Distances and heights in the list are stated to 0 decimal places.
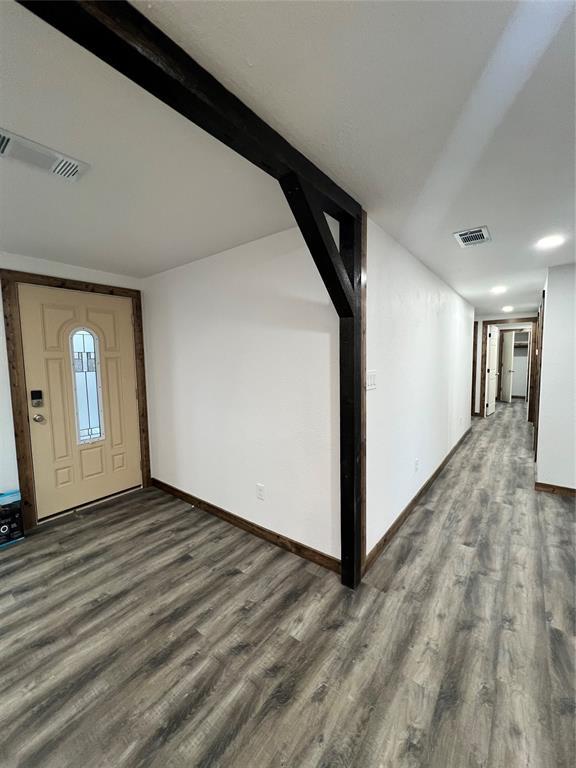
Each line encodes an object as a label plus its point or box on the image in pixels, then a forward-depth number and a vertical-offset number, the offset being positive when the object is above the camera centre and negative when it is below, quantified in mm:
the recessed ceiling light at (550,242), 2457 +923
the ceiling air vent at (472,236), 2318 +932
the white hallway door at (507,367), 8750 -314
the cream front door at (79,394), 2889 -293
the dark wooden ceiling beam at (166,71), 759 +838
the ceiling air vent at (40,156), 1315 +944
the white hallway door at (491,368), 7230 -266
